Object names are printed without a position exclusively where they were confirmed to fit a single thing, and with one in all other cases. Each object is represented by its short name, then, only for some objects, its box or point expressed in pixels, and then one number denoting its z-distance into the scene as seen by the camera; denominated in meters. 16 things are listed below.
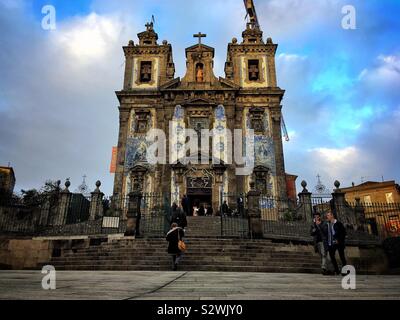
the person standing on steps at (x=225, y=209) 19.91
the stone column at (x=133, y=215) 13.02
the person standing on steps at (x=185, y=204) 17.86
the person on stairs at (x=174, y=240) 9.21
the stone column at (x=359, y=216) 15.71
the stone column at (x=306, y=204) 16.95
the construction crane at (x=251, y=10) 39.58
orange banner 25.25
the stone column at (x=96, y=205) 18.61
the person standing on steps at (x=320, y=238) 8.49
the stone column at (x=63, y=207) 16.87
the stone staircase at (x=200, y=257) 9.91
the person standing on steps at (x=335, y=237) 8.22
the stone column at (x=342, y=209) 15.80
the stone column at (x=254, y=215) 12.92
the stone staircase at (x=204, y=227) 14.35
